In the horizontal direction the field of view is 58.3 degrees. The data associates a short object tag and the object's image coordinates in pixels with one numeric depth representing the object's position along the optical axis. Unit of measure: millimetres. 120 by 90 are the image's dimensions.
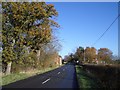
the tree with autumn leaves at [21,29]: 13479
